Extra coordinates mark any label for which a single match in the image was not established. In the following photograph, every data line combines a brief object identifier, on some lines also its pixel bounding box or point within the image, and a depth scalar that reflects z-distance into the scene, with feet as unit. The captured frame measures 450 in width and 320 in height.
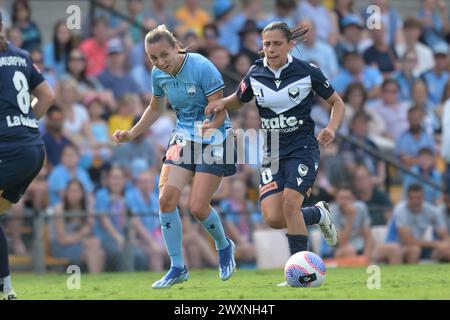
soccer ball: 30.68
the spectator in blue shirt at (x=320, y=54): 59.24
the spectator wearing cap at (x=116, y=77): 55.52
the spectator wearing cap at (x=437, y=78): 62.49
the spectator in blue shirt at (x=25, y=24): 55.57
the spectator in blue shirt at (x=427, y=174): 54.60
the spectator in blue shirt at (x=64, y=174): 49.65
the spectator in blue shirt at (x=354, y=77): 59.47
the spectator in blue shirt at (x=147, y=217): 49.26
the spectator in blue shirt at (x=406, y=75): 61.67
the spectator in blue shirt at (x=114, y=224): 48.73
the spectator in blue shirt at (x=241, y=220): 50.29
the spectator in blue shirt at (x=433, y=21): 66.39
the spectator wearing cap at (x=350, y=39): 61.87
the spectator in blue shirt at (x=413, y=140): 57.06
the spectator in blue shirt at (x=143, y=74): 56.59
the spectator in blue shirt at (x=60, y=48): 55.42
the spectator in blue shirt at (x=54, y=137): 50.78
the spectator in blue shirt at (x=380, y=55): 62.49
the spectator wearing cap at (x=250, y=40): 57.67
